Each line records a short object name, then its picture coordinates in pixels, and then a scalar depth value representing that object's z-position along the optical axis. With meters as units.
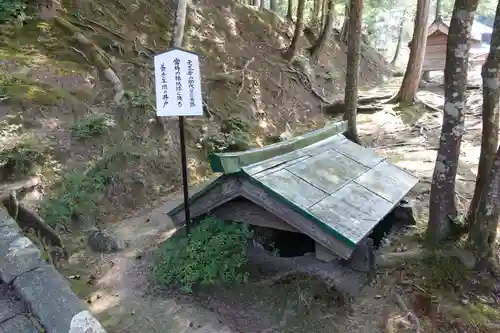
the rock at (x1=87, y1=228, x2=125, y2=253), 6.13
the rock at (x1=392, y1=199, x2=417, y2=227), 6.09
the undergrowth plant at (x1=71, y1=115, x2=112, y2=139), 8.23
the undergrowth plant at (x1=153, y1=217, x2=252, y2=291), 4.62
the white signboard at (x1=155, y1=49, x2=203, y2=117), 5.24
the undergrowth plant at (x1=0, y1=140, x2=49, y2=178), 6.79
